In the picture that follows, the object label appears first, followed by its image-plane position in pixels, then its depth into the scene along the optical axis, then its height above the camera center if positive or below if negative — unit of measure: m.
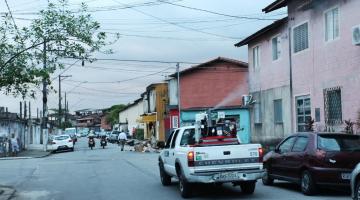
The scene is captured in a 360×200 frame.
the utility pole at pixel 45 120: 46.41 +0.93
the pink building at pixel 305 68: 18.45 +2.23
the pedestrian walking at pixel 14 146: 40.56 -1.01
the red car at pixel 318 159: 12.32 -0.69
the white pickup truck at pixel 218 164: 12.55 -0.75
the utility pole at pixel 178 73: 47.19 +4.74
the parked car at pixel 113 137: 71.64 -0.83
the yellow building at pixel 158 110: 61.75 +2.17
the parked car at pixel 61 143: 45.66 -0.97
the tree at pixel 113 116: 130.25 +3.26
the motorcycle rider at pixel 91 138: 48.25 -0.62
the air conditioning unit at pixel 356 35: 16.67 +2.68
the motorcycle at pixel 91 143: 48.68 -1.04
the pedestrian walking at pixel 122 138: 43.92 -0.63
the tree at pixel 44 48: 15.34 +2.24
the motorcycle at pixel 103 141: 49.52 -0.90
